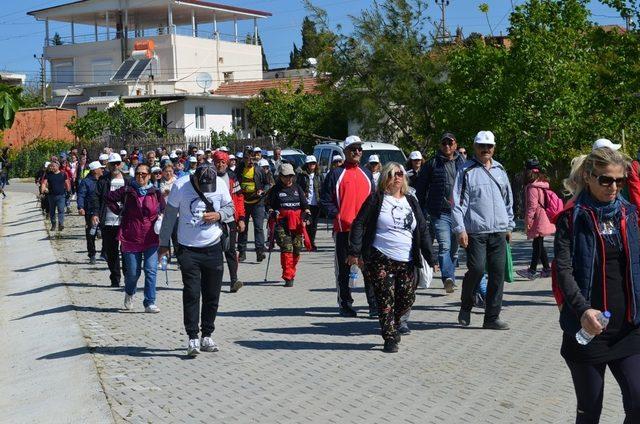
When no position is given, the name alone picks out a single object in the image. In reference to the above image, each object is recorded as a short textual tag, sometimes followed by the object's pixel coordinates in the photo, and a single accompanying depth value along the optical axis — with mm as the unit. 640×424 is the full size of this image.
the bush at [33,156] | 55250
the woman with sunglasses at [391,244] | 8961
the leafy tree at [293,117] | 40625
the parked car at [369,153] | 24003
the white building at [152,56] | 59688
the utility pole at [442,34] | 29109
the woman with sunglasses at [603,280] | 4926
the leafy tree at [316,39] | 30281
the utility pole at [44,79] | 80969
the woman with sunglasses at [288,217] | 13719
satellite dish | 60562
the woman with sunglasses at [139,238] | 12016
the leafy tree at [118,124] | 47938
